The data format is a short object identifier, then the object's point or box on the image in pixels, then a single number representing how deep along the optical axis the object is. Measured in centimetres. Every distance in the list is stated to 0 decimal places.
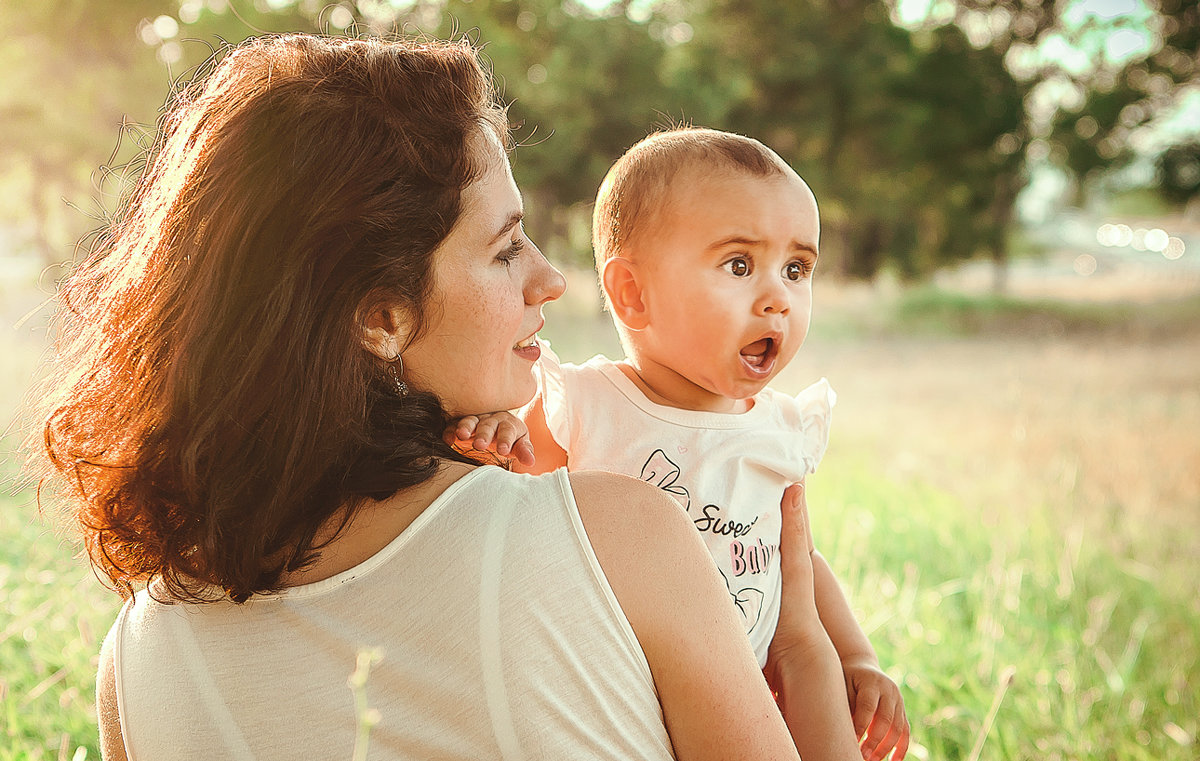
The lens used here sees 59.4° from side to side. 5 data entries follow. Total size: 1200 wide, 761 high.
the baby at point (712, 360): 188
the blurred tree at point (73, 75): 1346
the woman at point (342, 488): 124
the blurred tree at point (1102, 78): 1961
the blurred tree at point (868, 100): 2019
